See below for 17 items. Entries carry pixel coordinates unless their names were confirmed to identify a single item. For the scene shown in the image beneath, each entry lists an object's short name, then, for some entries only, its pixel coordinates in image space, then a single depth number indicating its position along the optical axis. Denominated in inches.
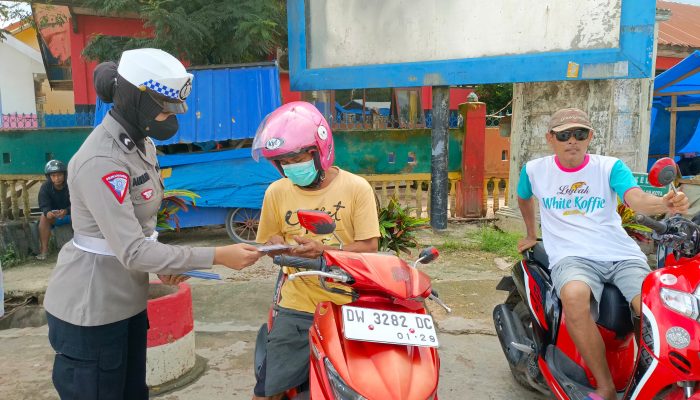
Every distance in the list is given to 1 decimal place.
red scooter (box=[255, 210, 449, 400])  69.6
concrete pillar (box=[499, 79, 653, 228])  249.8
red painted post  340.5
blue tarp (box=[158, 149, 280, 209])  278.8
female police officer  76.0
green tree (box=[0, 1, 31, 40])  435.2
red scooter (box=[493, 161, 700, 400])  84.4
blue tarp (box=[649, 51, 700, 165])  324.8
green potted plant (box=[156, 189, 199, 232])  190.7
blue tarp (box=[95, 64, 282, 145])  281.7
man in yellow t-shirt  86.7
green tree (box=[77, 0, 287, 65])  294.8
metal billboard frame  232.2
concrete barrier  130.6
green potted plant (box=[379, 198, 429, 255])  170.1
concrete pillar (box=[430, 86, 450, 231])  285.9
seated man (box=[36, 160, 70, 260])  268.5
